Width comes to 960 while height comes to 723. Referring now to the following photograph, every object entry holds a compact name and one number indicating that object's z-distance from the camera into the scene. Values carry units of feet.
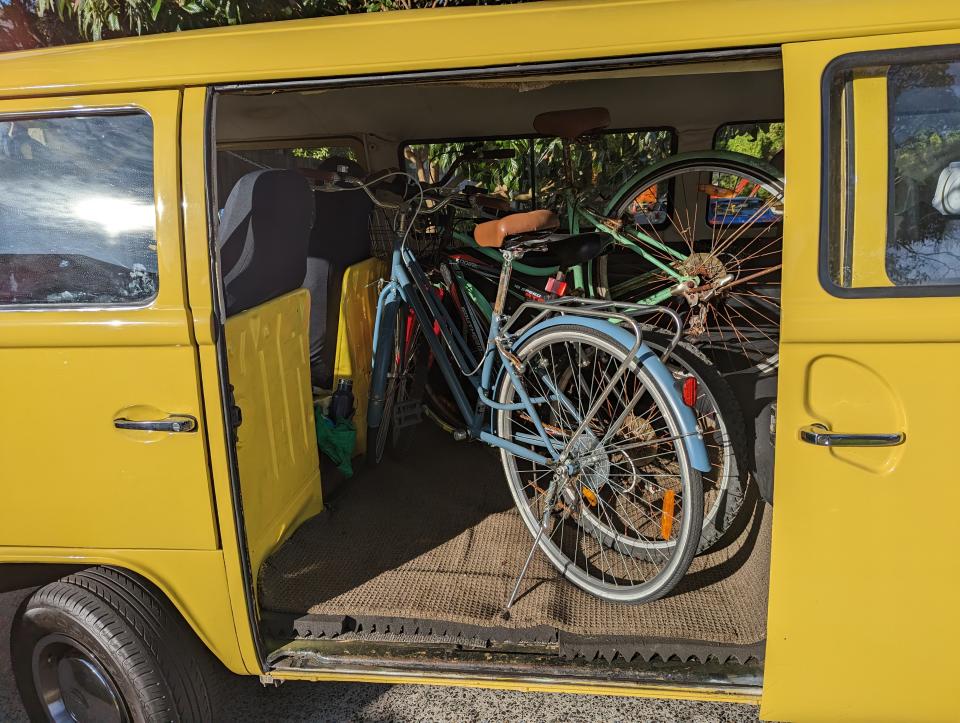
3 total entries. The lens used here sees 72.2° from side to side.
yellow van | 5.42
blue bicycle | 7.42
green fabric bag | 10.38
